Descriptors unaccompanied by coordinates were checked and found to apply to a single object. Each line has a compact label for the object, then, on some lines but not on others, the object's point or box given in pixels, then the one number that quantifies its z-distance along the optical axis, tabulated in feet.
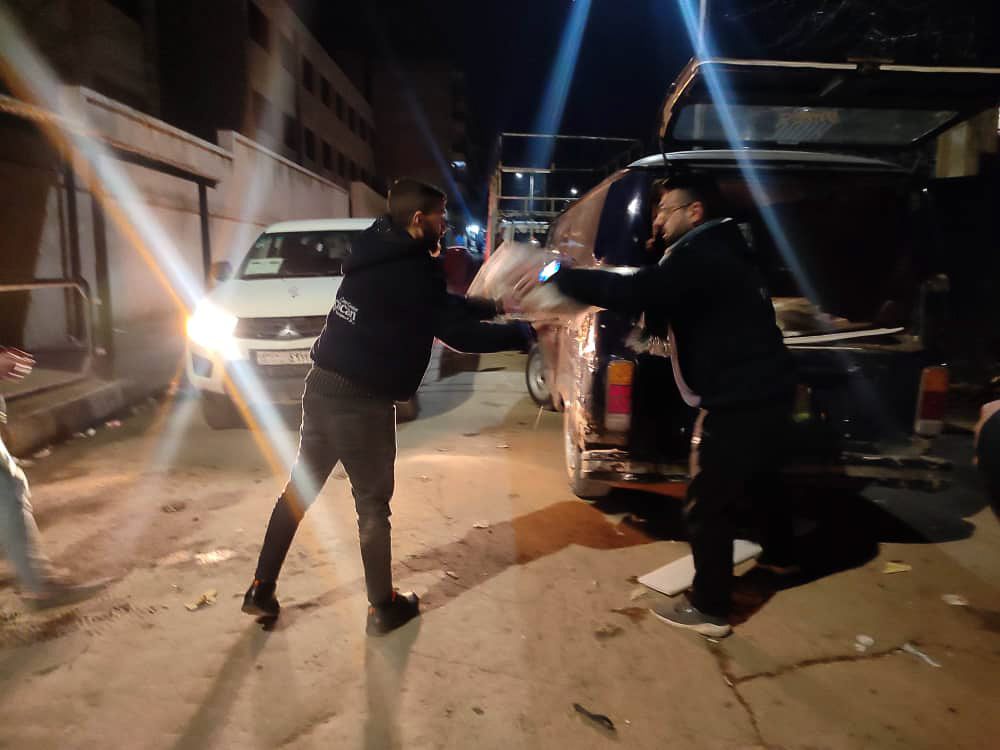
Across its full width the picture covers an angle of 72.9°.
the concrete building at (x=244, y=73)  82.07
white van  19.01
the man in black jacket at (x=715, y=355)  9.36
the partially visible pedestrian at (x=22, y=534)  9.85
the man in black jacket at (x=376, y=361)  8.97
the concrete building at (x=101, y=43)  49.88
